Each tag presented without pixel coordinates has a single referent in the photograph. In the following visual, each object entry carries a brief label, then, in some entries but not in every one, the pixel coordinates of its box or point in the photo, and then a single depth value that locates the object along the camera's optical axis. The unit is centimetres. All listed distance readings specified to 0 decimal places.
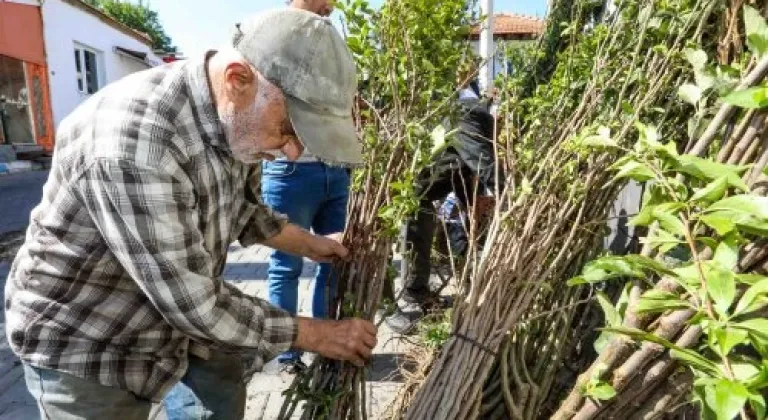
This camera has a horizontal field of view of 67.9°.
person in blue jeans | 289
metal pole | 230
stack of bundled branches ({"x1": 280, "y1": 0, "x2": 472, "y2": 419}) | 178
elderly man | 129
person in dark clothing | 349
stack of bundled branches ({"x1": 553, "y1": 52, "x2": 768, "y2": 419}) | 107
